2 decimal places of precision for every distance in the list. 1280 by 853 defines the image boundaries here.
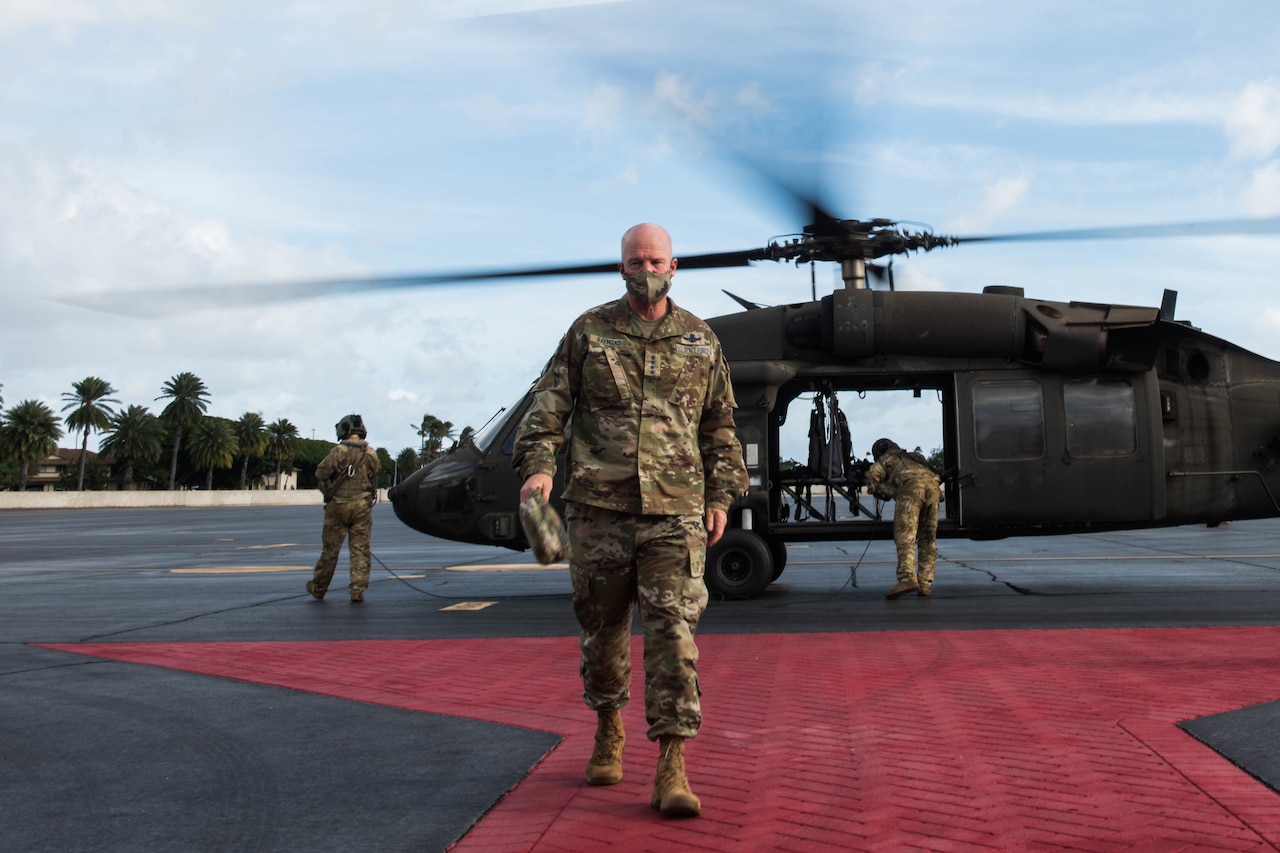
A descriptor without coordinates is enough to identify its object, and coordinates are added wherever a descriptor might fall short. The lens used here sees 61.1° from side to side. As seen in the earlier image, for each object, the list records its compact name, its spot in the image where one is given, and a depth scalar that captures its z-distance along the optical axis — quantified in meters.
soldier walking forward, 3.84
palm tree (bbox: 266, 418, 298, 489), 126.56
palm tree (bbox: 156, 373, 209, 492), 112.12
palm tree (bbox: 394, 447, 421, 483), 141.88
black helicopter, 10.80
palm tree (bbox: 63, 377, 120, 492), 102.50
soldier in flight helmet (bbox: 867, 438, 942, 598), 10.77
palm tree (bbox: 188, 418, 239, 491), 113.44
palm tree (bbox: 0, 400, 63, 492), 97.81
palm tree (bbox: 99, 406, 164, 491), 106.19
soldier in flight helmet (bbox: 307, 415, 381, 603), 11.63
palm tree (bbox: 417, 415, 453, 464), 159.62
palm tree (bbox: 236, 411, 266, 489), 120.25
